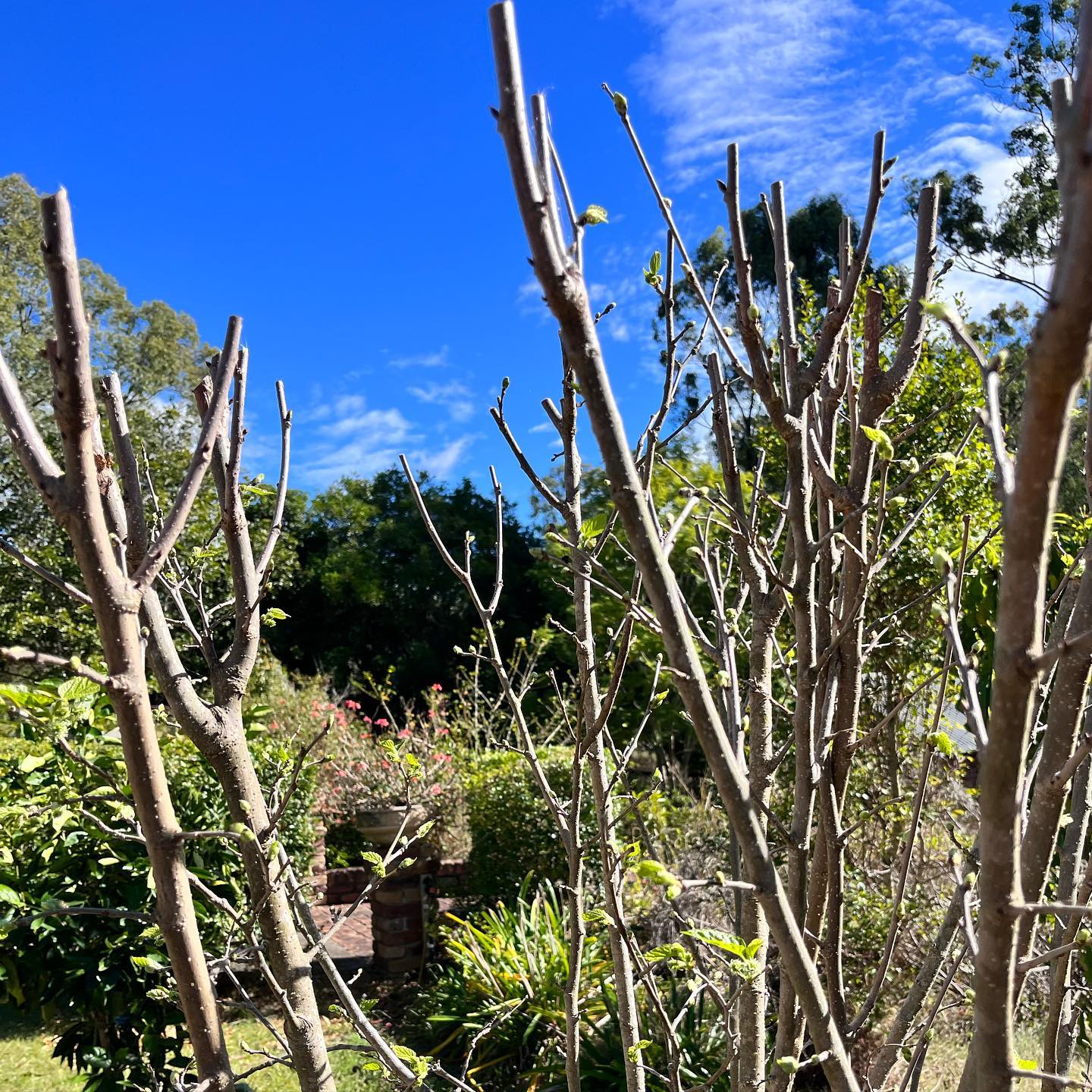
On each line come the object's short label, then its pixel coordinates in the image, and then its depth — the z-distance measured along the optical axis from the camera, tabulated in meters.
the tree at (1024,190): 16.25
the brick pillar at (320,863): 7.34
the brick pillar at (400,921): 6.27
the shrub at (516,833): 6.23
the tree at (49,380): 12.17
